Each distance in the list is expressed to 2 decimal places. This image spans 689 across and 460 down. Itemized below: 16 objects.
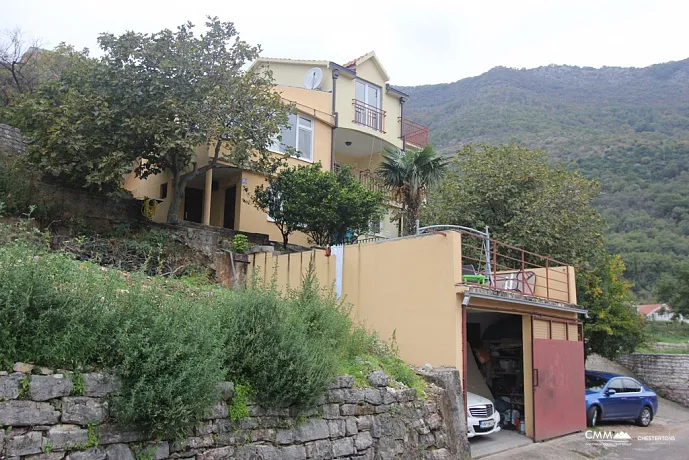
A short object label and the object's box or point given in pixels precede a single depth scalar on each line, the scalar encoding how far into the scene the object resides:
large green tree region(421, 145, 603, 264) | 17.95
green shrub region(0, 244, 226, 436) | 5.02
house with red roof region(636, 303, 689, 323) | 41.58
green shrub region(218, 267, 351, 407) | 6.54
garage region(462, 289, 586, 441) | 12.38
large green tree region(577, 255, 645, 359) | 19.52
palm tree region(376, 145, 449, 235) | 18.92
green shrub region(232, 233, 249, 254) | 15.25
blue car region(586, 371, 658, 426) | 15.42
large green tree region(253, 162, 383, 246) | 16.45
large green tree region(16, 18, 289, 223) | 14.20
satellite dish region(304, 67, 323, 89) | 23.25
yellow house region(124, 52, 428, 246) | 19.84
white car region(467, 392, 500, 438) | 11.25
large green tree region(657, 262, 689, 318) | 30.23
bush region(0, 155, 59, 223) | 13.05
